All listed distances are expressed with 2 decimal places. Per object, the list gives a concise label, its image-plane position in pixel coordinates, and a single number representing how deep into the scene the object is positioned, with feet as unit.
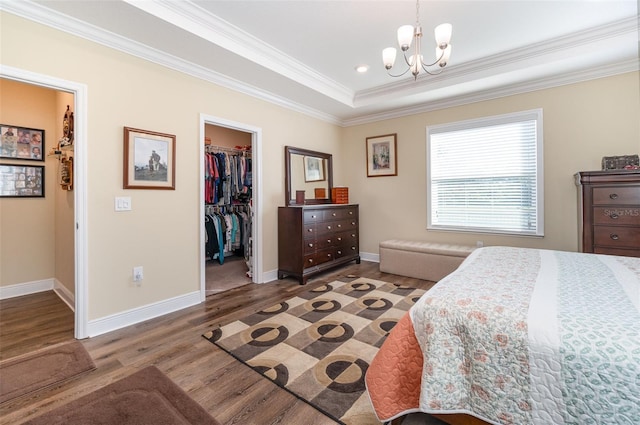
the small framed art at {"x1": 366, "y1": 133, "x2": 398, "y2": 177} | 15.38
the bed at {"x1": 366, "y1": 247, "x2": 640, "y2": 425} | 3.02
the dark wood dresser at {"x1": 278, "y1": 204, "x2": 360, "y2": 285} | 12.39
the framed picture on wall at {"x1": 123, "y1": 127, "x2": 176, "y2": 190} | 8.53
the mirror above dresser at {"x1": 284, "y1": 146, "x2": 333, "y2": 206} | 13.79
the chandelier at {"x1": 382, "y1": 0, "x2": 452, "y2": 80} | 6.47
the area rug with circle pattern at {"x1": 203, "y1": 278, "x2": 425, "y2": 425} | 5.42
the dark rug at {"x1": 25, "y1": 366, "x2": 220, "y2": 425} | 4.80
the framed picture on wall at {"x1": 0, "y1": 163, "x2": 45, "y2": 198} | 10.92
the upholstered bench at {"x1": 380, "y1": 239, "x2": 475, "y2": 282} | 12.12
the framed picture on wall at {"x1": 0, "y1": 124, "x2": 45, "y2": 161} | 10.91
